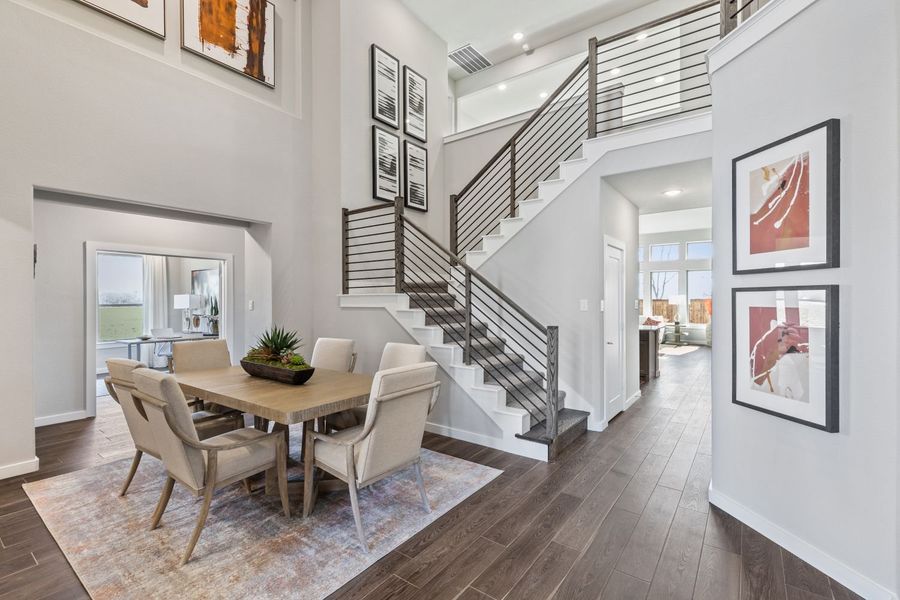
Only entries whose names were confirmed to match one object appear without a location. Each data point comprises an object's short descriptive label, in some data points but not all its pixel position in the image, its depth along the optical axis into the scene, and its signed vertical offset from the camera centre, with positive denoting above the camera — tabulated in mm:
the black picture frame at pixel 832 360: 1998 -312
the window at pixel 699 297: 11680 +4
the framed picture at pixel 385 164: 5301 +1786
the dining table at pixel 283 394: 2303 -631
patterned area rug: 1979 -1396
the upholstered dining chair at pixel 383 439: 2242 -845
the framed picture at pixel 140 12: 3538 +2577
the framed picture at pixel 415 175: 5834 +1803
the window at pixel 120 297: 7484 +5
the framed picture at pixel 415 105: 5816 +2835
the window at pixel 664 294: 12242 +98
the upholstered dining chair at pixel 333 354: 3859 -551
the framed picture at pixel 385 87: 5289 +2838
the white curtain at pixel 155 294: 8000 +65
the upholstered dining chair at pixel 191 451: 2066 -881
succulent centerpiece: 2911 -495
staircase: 3645 -448
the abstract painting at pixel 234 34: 4105 +2845
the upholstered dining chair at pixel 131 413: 2500 -742
